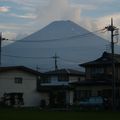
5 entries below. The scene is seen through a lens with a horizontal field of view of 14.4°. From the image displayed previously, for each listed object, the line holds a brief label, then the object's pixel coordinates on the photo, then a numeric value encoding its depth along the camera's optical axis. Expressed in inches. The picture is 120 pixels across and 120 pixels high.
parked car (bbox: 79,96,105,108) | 2034.9
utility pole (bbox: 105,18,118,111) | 1864.9
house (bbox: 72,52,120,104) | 2269.9
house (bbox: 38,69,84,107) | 2507.4
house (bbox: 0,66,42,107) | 2409.0
